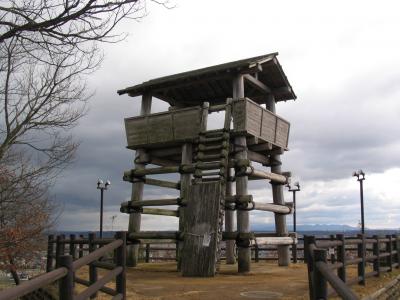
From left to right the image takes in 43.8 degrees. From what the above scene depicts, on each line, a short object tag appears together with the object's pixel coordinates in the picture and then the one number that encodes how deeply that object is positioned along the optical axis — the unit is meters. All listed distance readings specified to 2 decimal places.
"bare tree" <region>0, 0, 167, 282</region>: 11.70
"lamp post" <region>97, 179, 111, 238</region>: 29.75
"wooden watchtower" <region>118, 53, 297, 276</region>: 13.56
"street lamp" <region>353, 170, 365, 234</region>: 29.44
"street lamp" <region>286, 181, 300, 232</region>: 34.02
